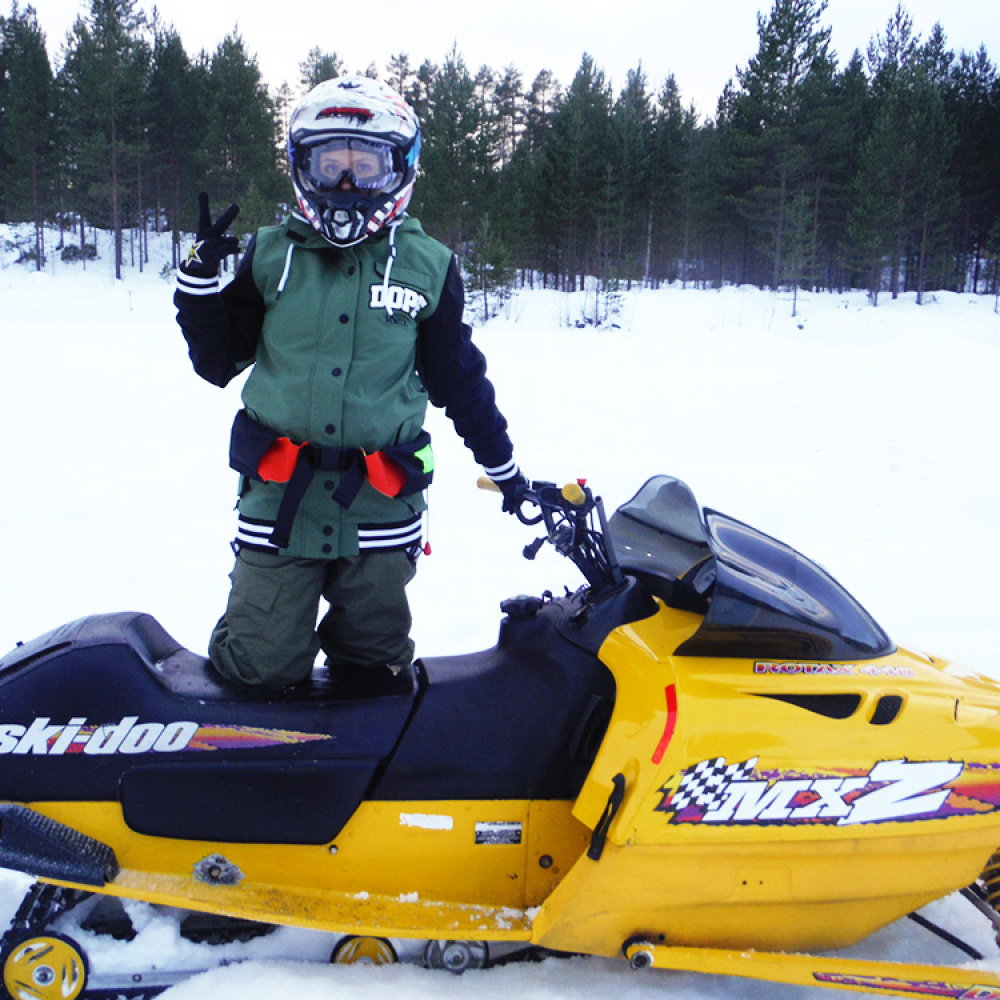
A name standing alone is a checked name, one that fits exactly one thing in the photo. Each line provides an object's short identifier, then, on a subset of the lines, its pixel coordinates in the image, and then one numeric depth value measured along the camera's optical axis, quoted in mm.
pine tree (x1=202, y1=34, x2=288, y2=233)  25078
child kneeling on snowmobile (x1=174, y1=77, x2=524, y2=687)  1828
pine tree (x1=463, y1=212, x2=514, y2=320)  18078
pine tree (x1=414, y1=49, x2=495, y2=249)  20062
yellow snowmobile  1651
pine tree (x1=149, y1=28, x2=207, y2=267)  28938
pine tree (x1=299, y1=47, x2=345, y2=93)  30094
